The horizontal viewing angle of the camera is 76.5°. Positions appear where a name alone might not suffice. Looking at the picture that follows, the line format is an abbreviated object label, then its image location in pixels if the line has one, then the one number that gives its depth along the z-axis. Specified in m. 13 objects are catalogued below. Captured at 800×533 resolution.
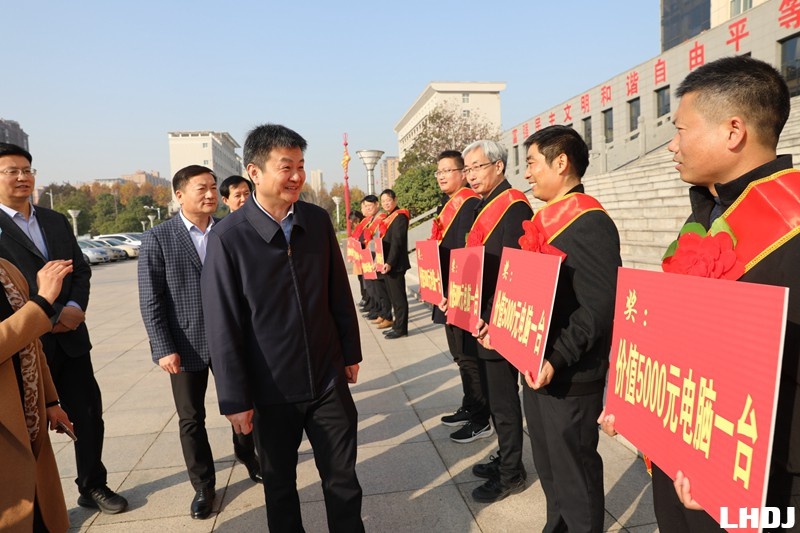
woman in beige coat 1.67
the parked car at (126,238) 32.78
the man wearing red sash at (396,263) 6.98
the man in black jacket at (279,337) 2.04
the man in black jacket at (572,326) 1.92
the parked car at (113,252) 26.74
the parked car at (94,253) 24.39
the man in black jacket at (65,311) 2.79
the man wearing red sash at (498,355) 2.86
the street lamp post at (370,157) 15.27
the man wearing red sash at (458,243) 3.68
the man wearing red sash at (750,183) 1.12
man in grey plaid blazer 2.85
